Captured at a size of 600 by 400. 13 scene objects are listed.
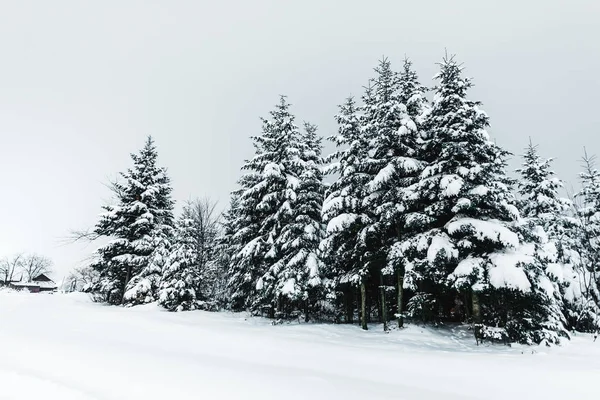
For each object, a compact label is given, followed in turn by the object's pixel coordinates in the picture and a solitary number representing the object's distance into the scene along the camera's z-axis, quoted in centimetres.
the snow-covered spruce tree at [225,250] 2837
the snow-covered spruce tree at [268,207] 1934
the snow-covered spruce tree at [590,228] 1000
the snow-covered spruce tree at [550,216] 1719
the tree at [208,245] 2853
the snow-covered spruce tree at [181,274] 2112
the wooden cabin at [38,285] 9500
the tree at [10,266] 11256
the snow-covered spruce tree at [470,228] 1252
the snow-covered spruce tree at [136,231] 2302
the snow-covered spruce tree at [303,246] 1769
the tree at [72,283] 9952
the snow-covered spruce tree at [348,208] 1653
